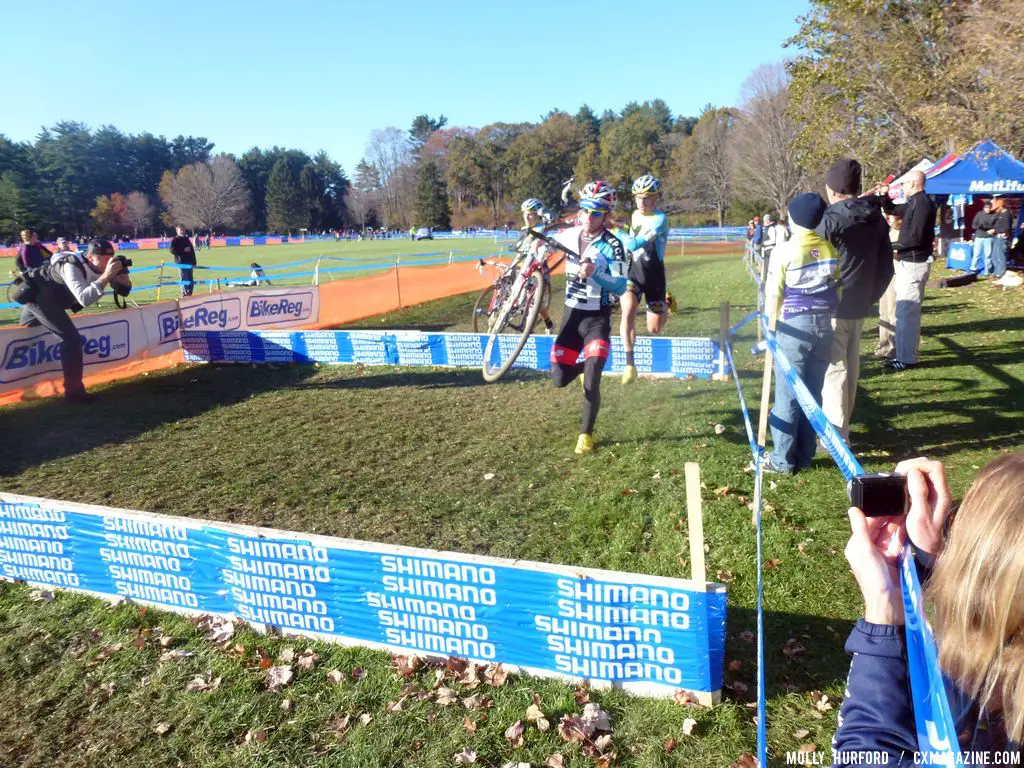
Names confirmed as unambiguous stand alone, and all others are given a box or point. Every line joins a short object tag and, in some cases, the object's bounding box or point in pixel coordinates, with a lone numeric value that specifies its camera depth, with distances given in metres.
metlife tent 15.92
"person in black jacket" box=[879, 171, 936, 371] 8.62
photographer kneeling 8.91
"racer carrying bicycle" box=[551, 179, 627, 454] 6.26
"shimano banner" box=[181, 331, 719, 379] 9.55
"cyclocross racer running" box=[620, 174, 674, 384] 7.32
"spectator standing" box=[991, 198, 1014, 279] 15.45
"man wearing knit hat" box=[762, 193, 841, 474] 5.29
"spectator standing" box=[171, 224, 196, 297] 20.64
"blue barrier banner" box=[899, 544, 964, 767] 1.33
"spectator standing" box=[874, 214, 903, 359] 9.66
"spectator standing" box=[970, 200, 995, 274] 16.14
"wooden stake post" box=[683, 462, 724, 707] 3.00
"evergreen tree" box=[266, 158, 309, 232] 89.06
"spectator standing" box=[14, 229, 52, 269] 14.20
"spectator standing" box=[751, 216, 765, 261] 31.48
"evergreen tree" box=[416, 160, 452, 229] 80.06
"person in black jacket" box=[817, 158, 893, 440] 5.63
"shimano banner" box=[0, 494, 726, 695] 3.18
